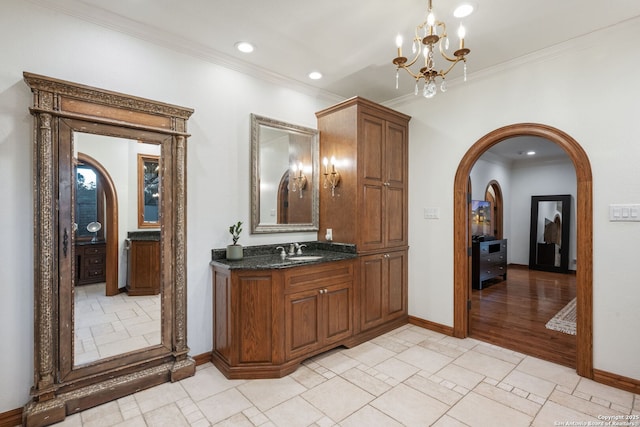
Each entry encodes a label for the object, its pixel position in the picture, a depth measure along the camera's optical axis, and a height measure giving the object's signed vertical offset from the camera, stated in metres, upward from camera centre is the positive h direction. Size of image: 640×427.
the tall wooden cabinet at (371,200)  3.39 +0.13
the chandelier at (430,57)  1.78 +0.95
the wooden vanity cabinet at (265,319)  2.65 -0.96
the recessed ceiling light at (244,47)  2.85 +1.56
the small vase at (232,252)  2.99 -0.39
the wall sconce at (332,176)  3.57 +0.42
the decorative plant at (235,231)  3.04 -0.19
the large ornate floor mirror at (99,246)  2.12 -0.26
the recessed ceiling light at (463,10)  2.29 +1.54
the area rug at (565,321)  3.72 -1.43
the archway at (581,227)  2.66 -0.14
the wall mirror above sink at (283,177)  3.28 +0.40
